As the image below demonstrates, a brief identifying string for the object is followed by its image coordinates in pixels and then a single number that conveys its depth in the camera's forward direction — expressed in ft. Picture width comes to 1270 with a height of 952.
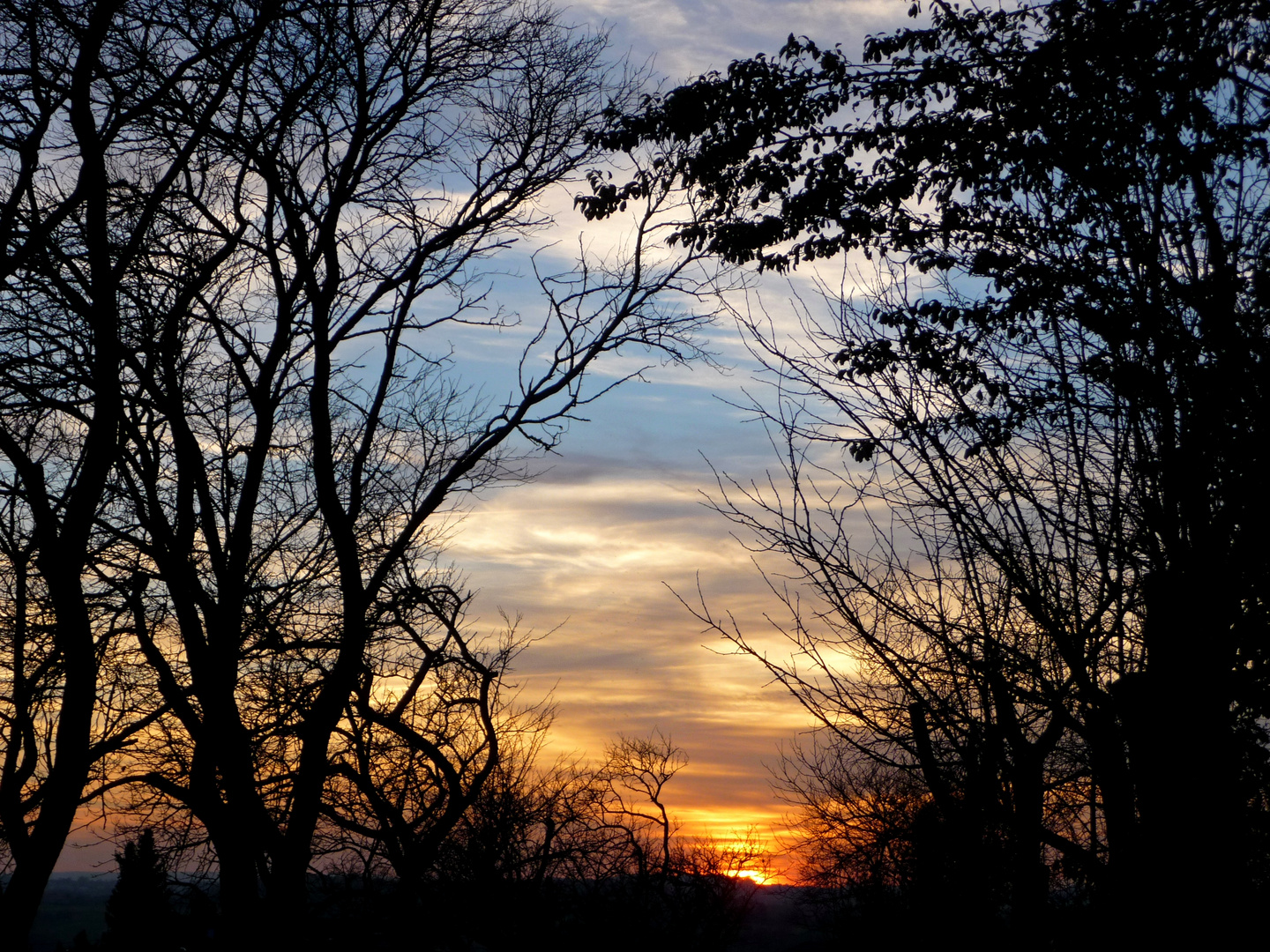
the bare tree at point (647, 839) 106.63
